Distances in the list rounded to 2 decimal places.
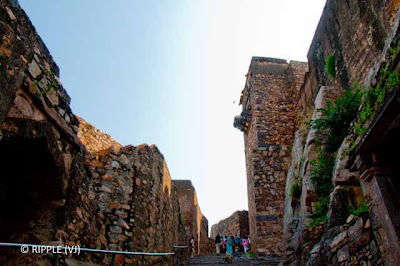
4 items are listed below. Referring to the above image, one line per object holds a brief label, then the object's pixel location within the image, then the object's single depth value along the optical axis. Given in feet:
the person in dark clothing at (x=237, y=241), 50.30
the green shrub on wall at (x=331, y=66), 30.85
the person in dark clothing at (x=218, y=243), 52.46
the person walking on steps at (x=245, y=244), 47.02
